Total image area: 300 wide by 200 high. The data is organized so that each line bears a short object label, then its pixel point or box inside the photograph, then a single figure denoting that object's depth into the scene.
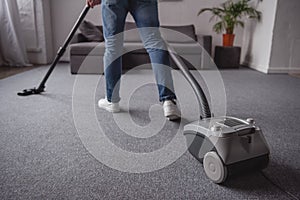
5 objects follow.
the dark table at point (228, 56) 3.40
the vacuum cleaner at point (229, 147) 0.73
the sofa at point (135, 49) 2.80
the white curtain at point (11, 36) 3.04
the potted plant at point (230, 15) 3.37
